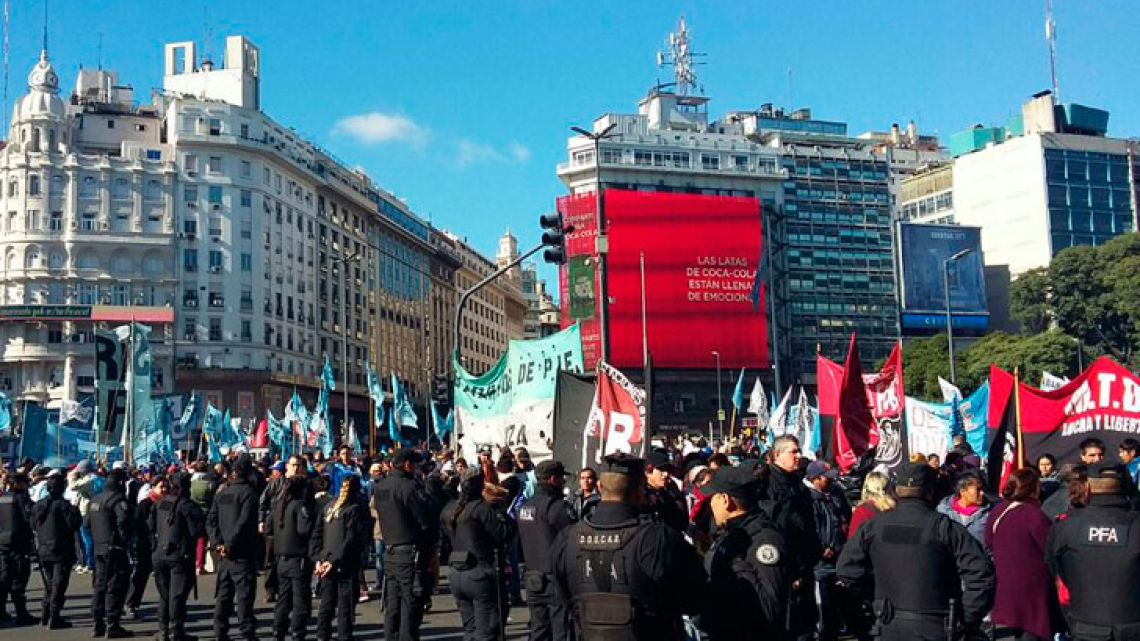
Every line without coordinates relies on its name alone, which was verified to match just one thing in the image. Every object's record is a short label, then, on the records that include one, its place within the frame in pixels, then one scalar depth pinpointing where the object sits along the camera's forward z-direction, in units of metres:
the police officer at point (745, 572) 6.04
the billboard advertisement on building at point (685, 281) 88.81
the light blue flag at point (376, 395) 40.75
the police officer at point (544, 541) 9.30
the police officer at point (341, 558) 10.88
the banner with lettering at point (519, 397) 16.70
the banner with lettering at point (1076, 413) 13.47
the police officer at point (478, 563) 9.70
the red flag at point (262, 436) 40.36
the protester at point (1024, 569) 7.66
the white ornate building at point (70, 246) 76.06
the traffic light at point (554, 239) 18.34
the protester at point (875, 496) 8.86
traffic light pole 19.42
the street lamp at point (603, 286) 19.48
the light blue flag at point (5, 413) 35.73
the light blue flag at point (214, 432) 38.19
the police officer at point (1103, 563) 6.46
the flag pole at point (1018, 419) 13.41
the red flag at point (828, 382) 17.92
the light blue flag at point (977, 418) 20.97
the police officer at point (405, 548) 10.65
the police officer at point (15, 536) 14.20
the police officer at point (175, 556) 12.08
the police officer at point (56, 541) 13.87
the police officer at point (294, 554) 11.35
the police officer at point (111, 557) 13.07
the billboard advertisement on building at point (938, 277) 93.06
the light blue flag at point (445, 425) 38.11
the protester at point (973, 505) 9.23
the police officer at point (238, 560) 11.66
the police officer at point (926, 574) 6.45
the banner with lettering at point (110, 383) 25.36
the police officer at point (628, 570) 5.73
